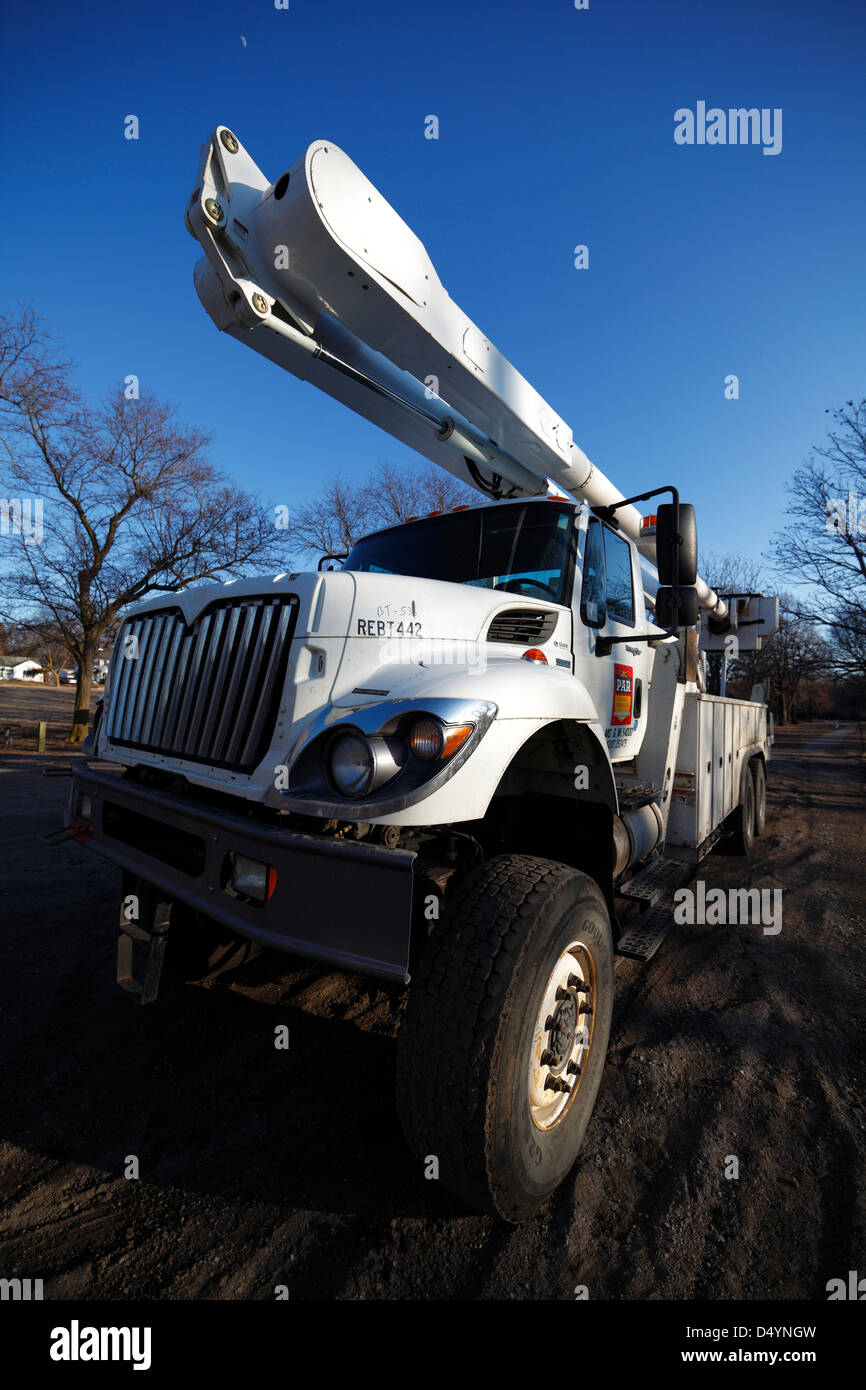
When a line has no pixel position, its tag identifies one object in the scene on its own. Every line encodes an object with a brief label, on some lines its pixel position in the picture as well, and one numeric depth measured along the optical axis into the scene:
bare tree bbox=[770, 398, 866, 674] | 18.56
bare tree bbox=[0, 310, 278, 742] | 16.83
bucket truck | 1.79
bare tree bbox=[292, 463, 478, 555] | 21.40
